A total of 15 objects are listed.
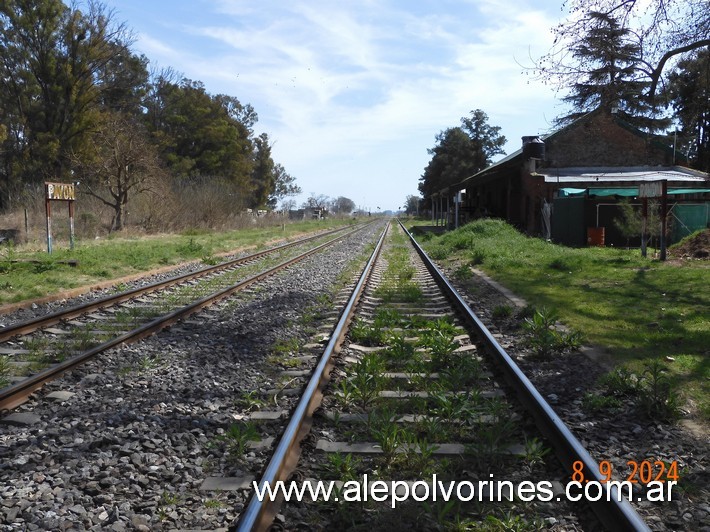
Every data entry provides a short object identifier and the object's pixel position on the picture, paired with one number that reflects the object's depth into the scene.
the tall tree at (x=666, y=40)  12.58
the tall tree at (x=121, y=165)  28.62
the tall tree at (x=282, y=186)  92.69
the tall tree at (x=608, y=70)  13.27
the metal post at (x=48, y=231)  16.22
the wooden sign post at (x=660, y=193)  14.31
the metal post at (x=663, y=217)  14.23
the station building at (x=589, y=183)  22.80
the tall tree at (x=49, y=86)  34.91
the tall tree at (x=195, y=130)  51.56
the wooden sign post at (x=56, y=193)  15.77
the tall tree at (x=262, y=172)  69.19
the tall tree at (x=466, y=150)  79.62
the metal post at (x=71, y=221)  17.78
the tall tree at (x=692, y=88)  13.85
